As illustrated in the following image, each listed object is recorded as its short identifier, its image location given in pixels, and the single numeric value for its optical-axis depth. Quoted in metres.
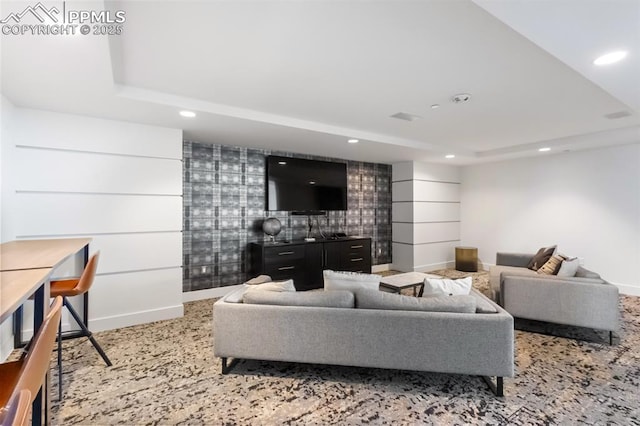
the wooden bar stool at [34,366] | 0.92
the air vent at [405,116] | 3.53
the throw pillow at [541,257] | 4.09
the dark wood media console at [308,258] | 4.57
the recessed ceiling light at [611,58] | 1.87
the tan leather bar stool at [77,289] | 2.26
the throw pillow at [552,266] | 3.50
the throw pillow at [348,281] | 2.57
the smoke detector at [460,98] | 2.89
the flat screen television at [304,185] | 5.00
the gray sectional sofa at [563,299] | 2.92
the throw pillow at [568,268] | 3.31
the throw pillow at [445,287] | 2.54
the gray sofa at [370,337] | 2.12
